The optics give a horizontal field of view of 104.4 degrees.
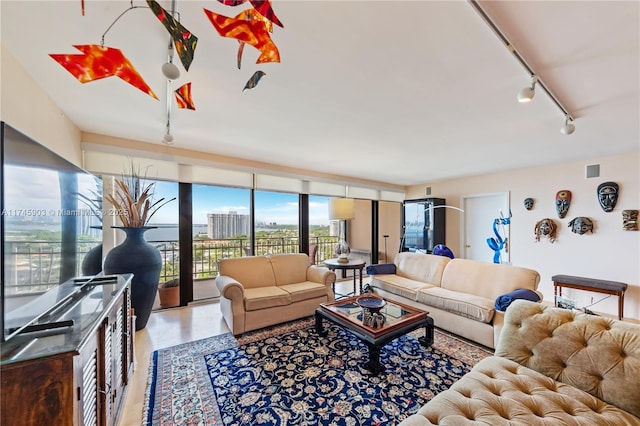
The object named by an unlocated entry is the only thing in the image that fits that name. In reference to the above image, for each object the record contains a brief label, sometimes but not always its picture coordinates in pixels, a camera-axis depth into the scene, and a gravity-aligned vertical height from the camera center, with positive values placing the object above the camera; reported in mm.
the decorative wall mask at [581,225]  3779 -147
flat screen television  1012 -48
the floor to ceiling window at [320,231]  4945 -324
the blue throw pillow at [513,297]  2424 -802
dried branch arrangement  2686 +116
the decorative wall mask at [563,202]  3998 +221
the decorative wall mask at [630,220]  3426 -67
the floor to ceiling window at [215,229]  3812 -191
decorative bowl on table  2381 -866
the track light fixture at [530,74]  1197 +943
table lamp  4219 +98
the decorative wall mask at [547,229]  4145 -226
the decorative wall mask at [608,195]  3566 +294
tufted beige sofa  1084 -861
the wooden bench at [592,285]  3281 -972
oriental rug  1636 -1297
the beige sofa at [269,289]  2744 -920
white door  4770 -151
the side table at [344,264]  3795 -747
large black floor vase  2627 -523
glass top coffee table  2066 -996
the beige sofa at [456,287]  2518 -918
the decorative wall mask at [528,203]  4396 +226
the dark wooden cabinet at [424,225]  5535 -201
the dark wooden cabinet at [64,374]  861 -597
